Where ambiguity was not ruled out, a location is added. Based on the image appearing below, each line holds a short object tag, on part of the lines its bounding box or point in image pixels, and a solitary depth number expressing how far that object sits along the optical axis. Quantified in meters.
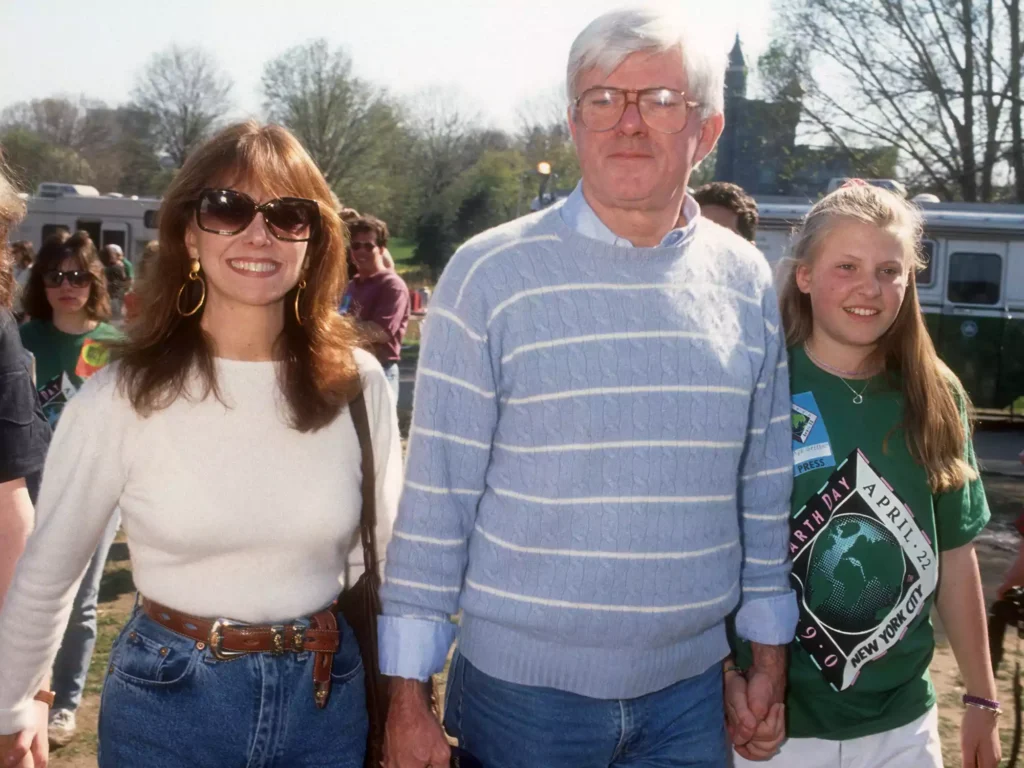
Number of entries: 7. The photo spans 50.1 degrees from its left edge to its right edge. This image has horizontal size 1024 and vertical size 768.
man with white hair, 1.87
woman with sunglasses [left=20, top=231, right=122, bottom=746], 4.55
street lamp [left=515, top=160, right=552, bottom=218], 15.71
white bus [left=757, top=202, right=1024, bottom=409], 14.28
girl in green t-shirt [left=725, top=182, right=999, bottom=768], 2.29
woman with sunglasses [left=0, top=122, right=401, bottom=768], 1.95
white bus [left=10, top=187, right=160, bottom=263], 21.64
